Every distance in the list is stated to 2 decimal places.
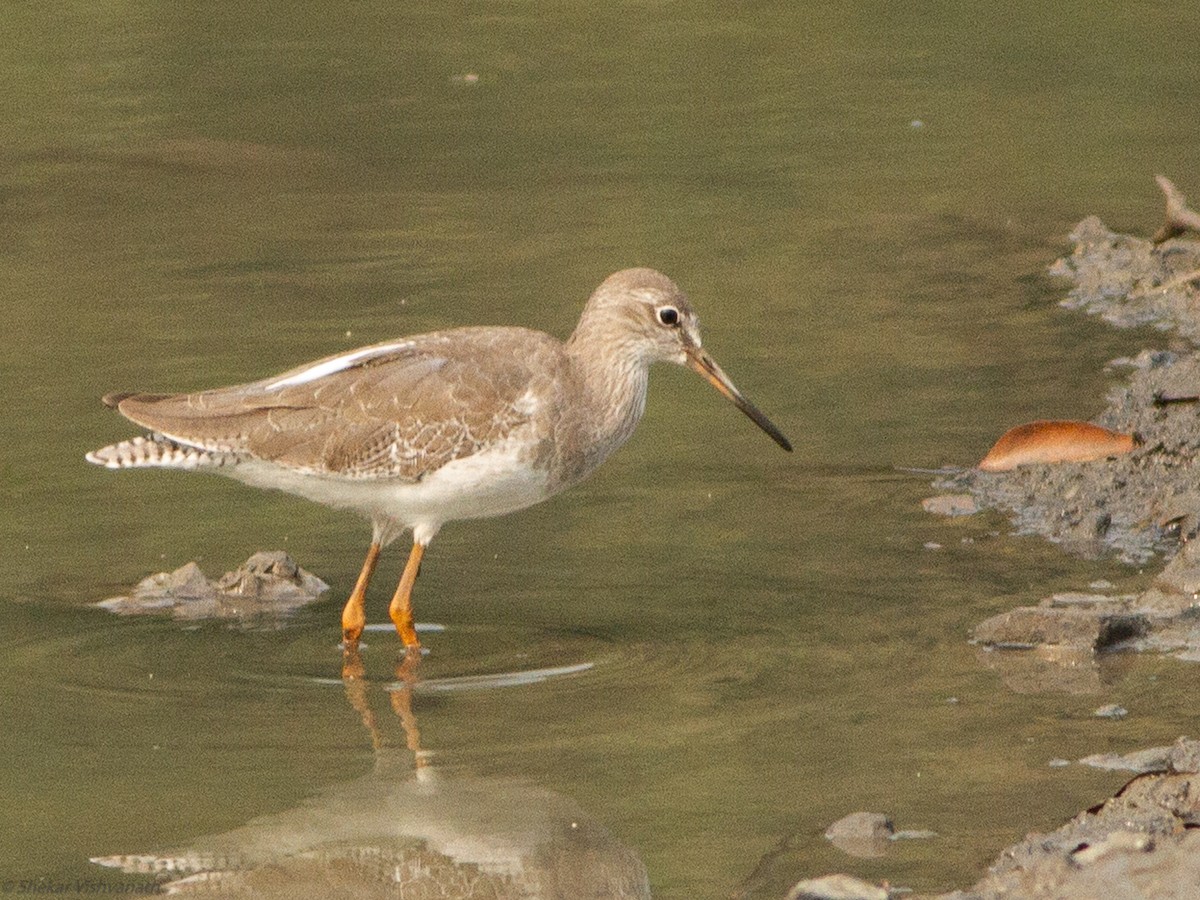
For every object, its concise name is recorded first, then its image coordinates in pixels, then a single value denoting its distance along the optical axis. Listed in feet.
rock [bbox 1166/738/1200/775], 38.73
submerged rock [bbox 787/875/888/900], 35.50
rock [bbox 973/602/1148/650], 48.65
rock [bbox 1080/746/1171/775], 41.54
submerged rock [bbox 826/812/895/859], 39.14
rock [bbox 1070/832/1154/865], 34.47
